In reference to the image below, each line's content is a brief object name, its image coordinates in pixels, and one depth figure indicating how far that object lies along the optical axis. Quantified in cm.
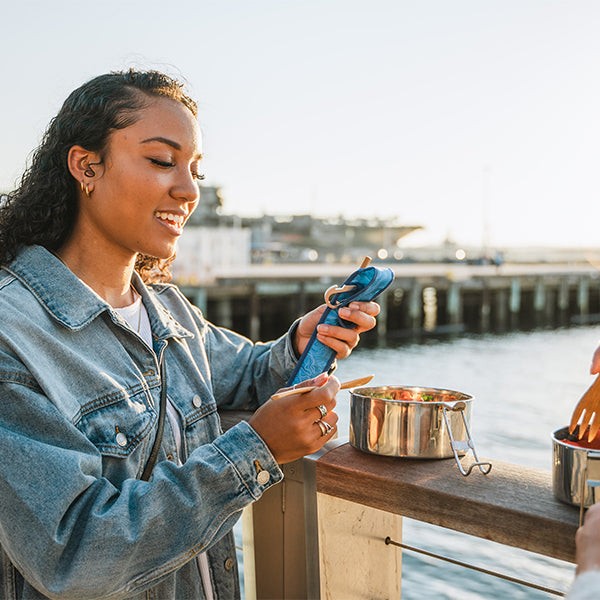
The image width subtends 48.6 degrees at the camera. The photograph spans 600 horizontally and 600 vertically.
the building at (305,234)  5073
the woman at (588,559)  96
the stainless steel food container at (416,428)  150
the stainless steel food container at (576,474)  115
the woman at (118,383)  123
